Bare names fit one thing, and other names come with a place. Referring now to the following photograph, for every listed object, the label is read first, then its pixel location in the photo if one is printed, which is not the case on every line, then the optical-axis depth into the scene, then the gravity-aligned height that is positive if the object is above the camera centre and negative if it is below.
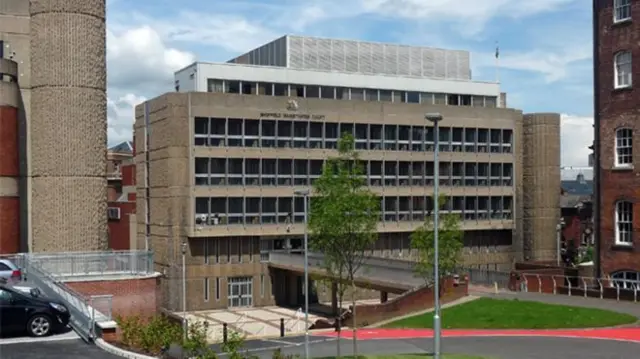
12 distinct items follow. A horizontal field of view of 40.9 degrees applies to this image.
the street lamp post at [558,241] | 77.14 -4.38
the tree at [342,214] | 29.38 -0.70
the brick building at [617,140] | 46.59 +2.92
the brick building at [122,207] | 81.26 -1.17
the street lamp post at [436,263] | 24.16 -2.04
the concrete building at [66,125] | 53.19 +4.36
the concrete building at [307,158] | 65.62 +2.98
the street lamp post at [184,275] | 63.60 -6.09
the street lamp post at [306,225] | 32.22 -1.21
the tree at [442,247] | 47.09 -3.06
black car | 23.19 -3.26
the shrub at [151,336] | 21.58 -3.66
